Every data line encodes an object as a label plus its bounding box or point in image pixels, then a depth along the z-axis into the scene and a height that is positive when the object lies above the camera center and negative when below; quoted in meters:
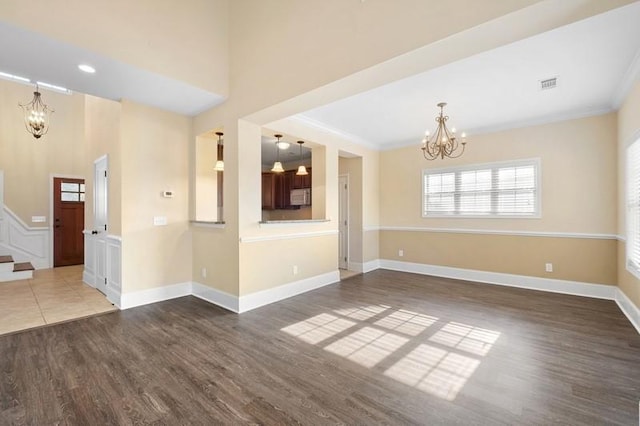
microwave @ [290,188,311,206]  7.23 +0.38
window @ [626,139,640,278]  3.18 +0.03
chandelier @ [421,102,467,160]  4.26 +1.28
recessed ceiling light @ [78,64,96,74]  2.89 +1.51
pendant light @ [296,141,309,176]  6.37 +0.93
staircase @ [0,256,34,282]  5.17 -1.10
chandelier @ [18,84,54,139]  6.13 +2.29
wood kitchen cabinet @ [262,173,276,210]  7.99 +0.62
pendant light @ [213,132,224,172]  4.49 +0.86
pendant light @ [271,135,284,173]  6.00 +0.94
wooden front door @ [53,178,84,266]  6.66 -0.22
